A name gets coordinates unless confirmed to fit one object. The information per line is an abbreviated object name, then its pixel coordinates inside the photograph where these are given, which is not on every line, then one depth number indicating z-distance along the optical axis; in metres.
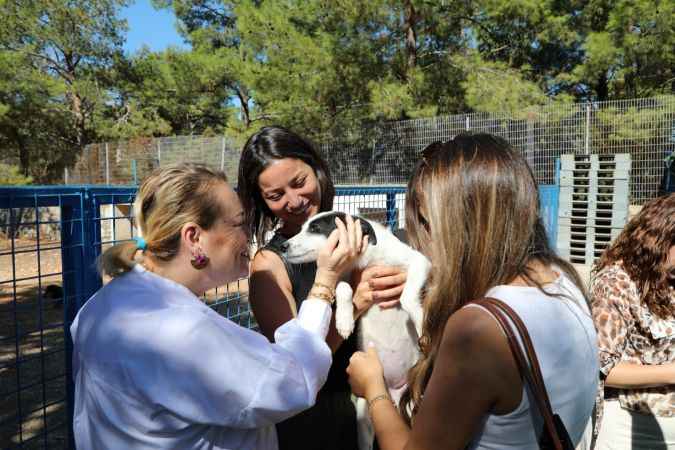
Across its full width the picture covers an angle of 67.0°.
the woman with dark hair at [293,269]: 1.81
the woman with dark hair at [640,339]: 2.09
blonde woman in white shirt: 1.18
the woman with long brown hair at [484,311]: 1.08
